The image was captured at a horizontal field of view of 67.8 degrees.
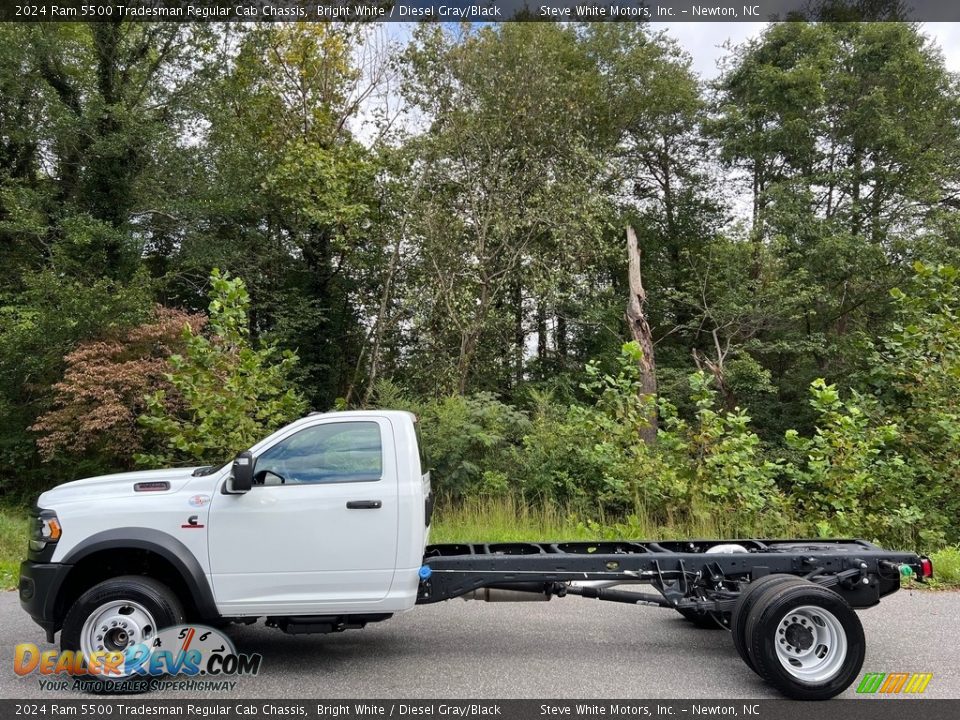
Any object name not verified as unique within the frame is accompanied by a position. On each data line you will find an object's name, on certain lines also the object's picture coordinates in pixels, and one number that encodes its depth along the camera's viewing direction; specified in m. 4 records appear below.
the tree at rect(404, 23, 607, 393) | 18.67
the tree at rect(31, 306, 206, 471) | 13.23
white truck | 4.95
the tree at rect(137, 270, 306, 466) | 10.60
